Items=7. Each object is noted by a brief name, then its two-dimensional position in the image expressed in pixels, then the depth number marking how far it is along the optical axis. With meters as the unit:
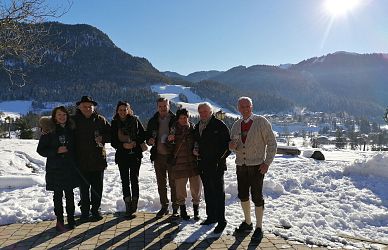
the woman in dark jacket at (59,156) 5.51
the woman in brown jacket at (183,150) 5.87
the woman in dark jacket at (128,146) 6.09
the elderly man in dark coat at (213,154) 5.56
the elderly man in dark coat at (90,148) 5.85
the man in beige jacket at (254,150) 5.17
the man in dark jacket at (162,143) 6.06
